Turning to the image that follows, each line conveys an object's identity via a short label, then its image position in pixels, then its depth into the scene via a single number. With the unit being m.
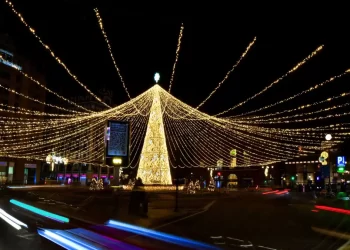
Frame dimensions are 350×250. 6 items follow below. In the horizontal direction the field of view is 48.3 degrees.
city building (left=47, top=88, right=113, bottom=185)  94.69
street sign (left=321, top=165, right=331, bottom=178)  34.99
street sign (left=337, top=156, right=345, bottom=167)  29.02
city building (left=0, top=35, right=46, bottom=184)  64.38
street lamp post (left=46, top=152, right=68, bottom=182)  54.24
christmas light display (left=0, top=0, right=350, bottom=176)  29.80
